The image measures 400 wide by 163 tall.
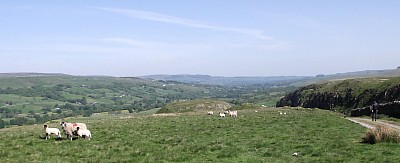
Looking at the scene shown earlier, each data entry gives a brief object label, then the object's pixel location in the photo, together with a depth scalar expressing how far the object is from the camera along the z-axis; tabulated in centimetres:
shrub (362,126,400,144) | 2072
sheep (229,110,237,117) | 5135
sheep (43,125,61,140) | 2650
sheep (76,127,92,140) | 2638
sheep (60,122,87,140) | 2633
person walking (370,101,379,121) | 4276
